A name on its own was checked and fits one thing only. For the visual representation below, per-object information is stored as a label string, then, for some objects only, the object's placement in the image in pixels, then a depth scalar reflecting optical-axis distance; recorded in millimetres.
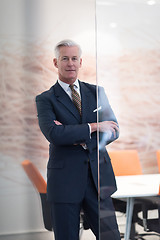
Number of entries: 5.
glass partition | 3178
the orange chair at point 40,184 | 3484
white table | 3178
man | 3244
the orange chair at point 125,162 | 3182
